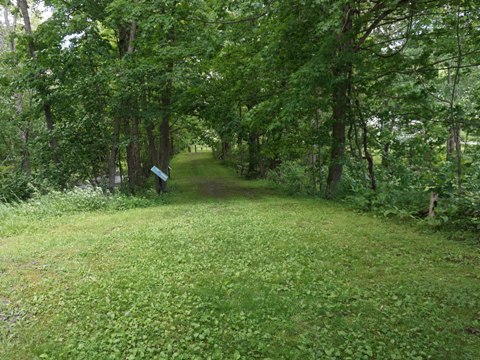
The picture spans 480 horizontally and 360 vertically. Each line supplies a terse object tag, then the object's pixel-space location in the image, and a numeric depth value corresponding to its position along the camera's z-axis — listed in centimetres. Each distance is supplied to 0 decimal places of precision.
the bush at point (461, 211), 646
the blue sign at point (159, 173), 1145
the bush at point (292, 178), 1259
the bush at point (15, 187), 1146
